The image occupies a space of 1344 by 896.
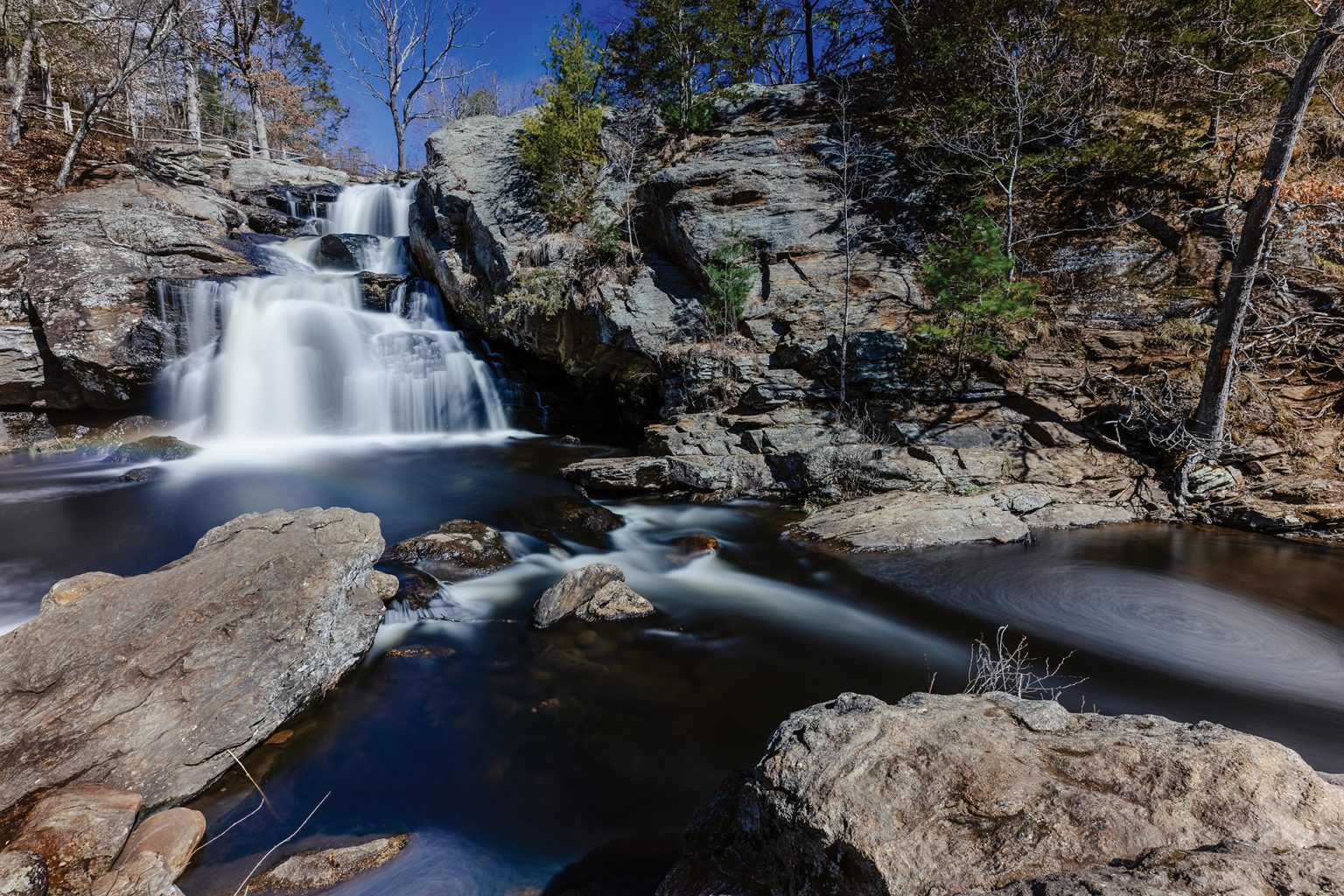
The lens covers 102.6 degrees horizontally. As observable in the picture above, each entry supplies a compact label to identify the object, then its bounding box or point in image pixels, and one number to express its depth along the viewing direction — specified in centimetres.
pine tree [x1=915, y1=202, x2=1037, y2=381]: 848
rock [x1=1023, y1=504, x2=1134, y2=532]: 764
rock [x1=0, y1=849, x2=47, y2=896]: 229
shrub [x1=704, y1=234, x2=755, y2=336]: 1084
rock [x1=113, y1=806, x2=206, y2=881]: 275
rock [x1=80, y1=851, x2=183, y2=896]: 242
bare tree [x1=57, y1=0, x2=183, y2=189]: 1437
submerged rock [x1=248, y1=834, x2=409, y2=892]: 274
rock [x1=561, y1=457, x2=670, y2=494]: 935
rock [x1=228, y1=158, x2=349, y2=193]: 1944
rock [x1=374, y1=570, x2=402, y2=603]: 546
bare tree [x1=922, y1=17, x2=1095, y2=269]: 1089
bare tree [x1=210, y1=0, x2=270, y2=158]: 2392
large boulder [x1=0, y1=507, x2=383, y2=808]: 318
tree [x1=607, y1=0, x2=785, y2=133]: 1580
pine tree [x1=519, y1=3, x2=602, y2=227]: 1362
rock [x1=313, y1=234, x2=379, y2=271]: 1594
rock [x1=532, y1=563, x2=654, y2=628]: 550
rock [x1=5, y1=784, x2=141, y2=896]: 249
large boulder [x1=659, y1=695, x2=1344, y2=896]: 155
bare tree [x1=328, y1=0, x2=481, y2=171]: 2700
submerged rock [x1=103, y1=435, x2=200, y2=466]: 1053
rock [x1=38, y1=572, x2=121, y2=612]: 430
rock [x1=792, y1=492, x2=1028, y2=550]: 722
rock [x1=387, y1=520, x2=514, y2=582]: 633
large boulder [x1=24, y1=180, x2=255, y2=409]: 1091
